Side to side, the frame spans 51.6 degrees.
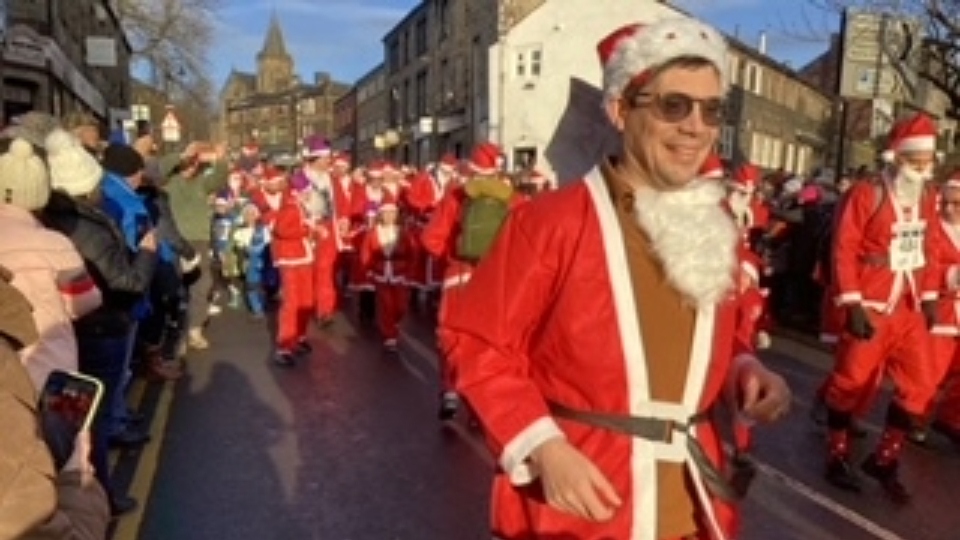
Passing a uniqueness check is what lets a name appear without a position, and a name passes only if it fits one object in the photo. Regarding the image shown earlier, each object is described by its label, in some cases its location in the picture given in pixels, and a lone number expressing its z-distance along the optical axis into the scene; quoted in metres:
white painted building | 37.56
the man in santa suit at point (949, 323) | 5.99
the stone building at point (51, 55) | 22.95
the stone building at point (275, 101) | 114.12
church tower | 144.00
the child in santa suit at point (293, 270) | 9.59
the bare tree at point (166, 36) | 41.16
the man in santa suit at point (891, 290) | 5.71
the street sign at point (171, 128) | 16.67
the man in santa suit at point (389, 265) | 10.56
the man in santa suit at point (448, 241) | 6.90
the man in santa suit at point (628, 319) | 2.29
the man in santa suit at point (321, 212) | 11.05
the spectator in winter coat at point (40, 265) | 3.29
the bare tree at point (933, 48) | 15.12
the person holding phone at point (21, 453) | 1.98
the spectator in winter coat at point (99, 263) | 4.73
